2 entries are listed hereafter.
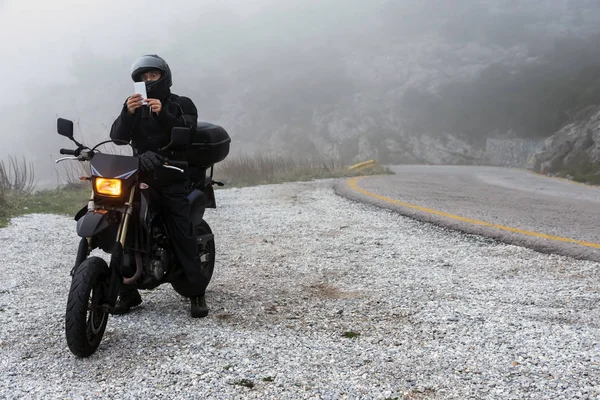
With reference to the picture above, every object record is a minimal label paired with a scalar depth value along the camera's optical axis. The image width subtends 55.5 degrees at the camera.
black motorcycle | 3.17
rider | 3.91
